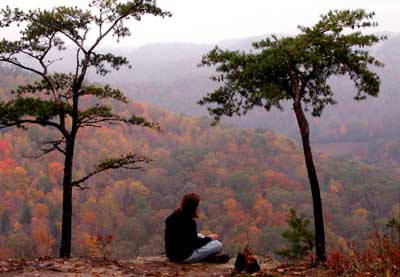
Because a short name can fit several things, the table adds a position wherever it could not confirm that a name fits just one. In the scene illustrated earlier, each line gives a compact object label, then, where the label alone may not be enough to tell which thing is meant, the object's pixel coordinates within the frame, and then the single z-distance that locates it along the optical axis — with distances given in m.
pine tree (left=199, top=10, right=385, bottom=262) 8.84
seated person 8.59
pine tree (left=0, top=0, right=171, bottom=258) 10.65
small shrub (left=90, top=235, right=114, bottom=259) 8.36
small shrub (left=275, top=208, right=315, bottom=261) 9.11
